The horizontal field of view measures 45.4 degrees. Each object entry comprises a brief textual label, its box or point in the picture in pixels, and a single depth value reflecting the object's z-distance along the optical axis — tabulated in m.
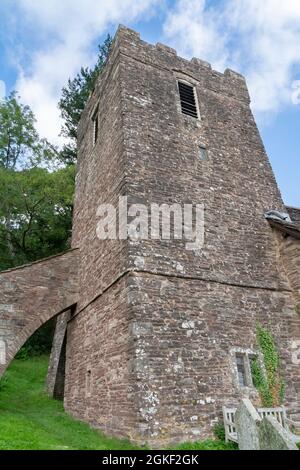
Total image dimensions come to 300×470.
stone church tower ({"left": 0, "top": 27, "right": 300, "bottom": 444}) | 7.39
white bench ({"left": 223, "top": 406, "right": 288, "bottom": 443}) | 7.00
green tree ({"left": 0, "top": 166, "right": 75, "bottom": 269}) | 20.56
